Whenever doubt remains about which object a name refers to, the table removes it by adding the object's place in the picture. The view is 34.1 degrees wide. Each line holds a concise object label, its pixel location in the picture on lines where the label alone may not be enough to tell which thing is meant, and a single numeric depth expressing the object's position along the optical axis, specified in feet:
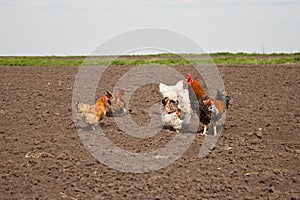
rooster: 25.84
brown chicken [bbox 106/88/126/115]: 31.40
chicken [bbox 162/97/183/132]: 27.61
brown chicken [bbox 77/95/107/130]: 28.04
